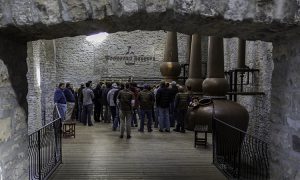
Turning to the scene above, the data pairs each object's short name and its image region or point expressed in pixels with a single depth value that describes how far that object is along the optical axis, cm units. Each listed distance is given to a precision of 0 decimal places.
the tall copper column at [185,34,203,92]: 1170
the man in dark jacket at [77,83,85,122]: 1288
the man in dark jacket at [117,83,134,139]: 952
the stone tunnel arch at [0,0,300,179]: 286
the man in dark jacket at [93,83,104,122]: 1312
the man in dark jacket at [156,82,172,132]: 1047
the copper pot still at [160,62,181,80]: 1309
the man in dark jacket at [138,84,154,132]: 1061
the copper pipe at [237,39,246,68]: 1097
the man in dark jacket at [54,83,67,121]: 1072
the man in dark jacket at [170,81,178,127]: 1068
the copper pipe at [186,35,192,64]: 1618
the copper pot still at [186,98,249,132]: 794
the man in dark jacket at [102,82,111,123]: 1256
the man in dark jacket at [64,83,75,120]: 1201
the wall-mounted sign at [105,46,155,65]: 1873
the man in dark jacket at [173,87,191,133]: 1056
